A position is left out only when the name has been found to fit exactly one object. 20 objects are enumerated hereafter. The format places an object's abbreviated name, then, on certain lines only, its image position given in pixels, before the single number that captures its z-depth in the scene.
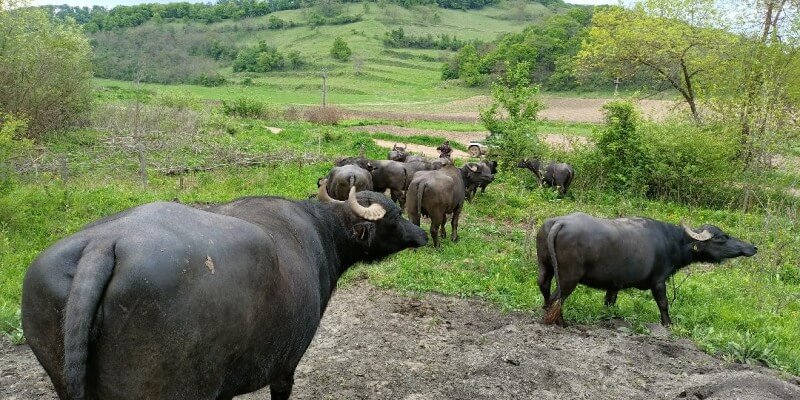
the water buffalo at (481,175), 15.77
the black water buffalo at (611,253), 7.57
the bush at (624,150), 18.36
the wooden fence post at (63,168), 14.71
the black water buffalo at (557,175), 18.23
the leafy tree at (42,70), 20.00
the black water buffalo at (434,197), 11.54
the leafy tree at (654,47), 22.45
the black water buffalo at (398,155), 18.71
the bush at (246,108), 40.32
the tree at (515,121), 19.84
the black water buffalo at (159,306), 2.81
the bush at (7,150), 10.27
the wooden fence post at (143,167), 15.15
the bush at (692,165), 18.16
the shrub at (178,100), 32.84
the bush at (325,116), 38.53
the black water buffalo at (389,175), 15.02
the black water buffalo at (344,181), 12.34
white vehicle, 24.73
